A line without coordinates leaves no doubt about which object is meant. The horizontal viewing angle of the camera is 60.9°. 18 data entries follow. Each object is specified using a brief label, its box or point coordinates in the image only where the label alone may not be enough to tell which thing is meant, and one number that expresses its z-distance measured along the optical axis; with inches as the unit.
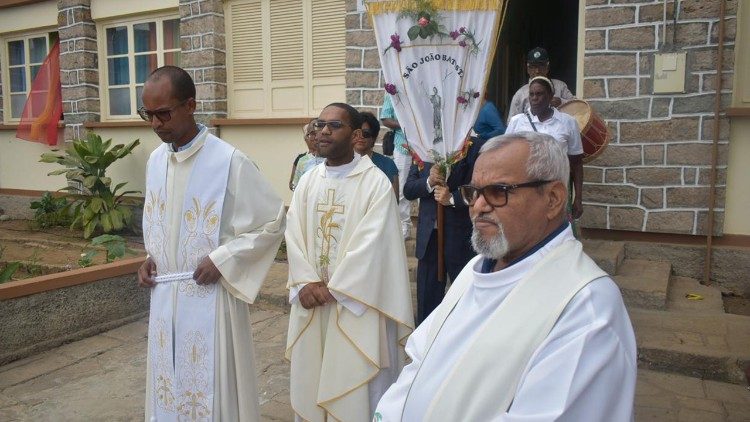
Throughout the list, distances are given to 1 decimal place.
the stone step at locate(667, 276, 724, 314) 216.5
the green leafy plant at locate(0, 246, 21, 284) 222.5
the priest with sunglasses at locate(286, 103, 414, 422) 133.0
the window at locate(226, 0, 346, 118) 343.9
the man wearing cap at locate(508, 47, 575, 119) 244.5
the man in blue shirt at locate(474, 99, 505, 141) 237.1
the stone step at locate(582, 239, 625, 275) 233.3
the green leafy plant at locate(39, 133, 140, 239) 403.2
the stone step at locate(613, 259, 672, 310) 215.5
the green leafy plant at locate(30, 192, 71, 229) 452.0
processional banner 152.5
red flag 470.3
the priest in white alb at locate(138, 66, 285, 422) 120.4
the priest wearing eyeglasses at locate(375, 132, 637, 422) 63.9
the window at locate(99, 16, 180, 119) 414.9
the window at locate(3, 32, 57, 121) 487.0
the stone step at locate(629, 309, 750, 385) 177.0
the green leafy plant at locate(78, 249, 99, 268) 254.3
